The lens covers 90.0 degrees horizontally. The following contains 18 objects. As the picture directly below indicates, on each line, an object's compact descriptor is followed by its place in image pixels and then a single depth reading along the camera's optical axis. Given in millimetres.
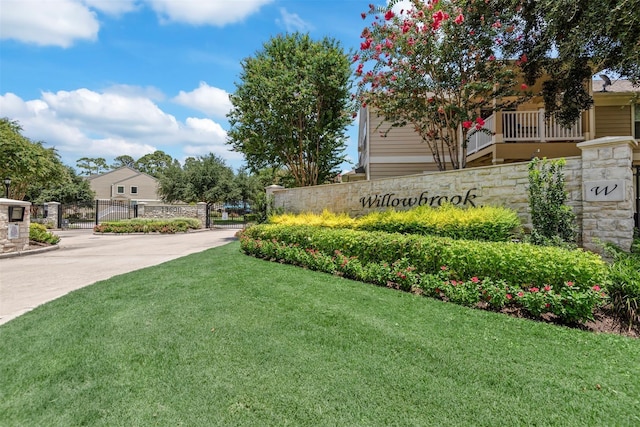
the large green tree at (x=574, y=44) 5945
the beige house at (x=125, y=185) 43000
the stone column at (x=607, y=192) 4750
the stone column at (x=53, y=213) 23016
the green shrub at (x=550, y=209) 5004
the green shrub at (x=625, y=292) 3541
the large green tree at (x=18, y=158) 15867
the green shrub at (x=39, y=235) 11867
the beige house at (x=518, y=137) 10406
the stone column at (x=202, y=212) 23191
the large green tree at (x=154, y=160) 74125
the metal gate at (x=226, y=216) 29500
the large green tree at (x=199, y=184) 29781
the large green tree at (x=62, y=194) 32344
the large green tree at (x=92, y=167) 66562
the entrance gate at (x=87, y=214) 23547
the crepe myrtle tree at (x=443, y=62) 7836
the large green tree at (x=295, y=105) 12781
